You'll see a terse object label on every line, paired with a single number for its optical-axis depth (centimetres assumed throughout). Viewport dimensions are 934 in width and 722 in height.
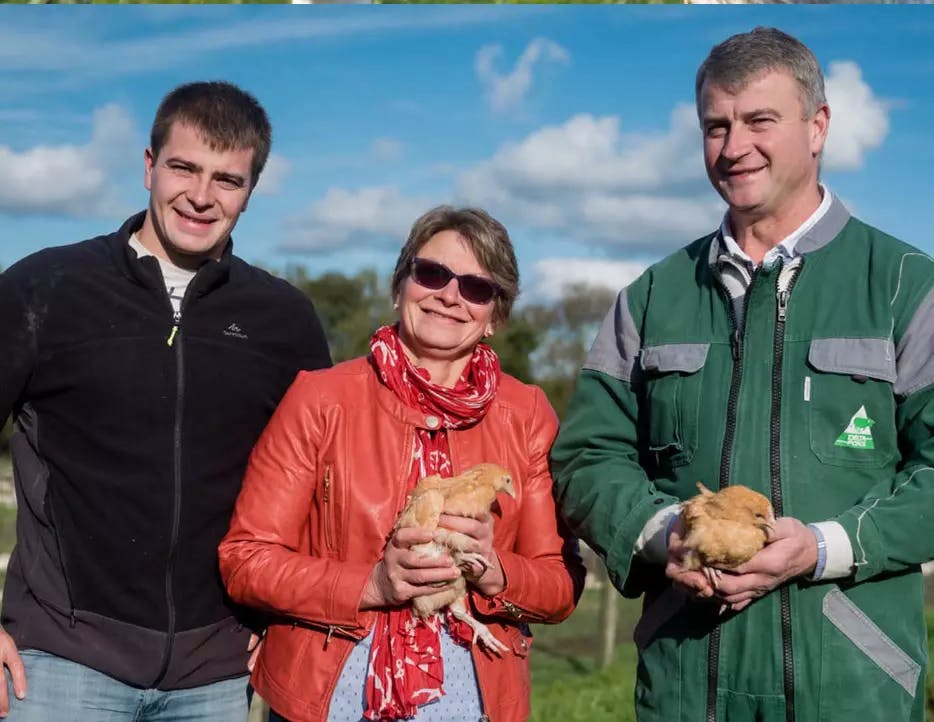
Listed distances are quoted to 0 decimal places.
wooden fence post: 957
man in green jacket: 306
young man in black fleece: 346
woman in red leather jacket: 329
